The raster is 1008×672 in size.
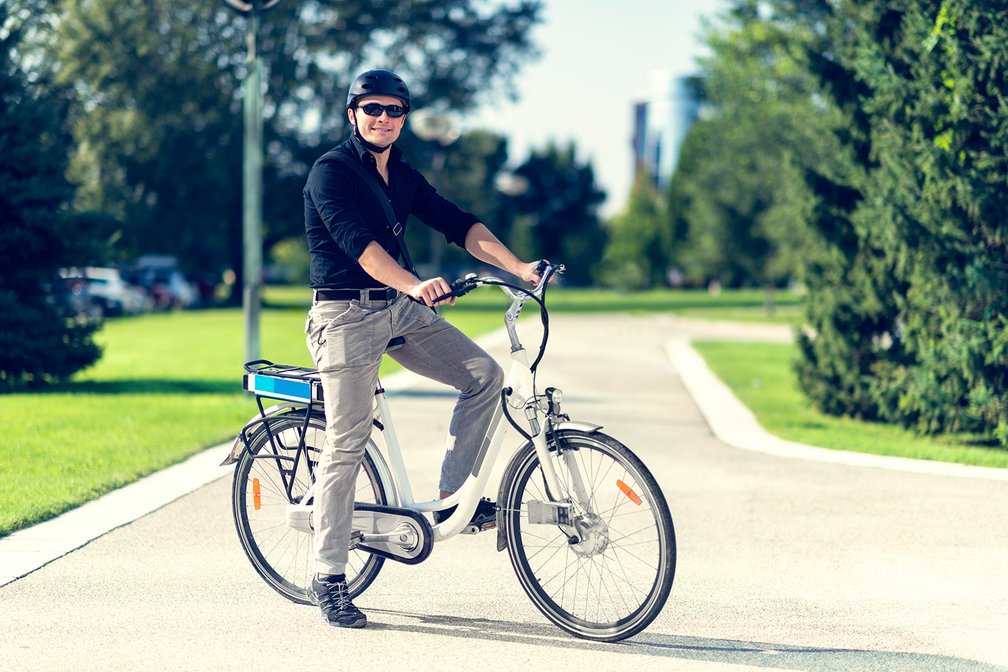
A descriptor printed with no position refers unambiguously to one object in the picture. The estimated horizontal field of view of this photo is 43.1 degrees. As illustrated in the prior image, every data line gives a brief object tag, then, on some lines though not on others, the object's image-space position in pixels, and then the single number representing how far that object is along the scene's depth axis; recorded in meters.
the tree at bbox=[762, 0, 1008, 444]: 10.02
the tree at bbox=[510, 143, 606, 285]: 110.81
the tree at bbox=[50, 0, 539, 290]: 40.34
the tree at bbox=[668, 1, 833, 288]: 26.34
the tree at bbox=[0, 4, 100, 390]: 13.98
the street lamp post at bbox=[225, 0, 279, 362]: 13.20
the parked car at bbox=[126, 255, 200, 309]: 47.81
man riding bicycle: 4.88
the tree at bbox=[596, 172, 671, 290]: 74.62
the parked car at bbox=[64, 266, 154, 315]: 40.88
